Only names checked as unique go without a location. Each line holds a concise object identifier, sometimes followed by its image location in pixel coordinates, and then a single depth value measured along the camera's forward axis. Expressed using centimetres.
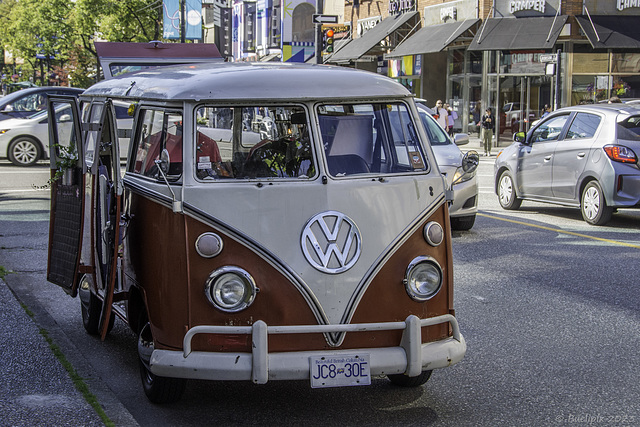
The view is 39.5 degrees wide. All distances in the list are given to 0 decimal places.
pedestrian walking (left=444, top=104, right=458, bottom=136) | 2782
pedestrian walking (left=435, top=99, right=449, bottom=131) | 2564
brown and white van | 479
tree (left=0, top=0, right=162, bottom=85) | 4666
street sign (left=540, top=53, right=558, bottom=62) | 2738
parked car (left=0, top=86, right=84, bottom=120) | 2144
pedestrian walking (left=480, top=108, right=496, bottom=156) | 2792
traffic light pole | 2552
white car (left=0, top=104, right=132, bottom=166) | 2084
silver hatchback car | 1247
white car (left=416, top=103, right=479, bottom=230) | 1173
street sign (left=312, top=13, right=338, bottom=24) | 2455
